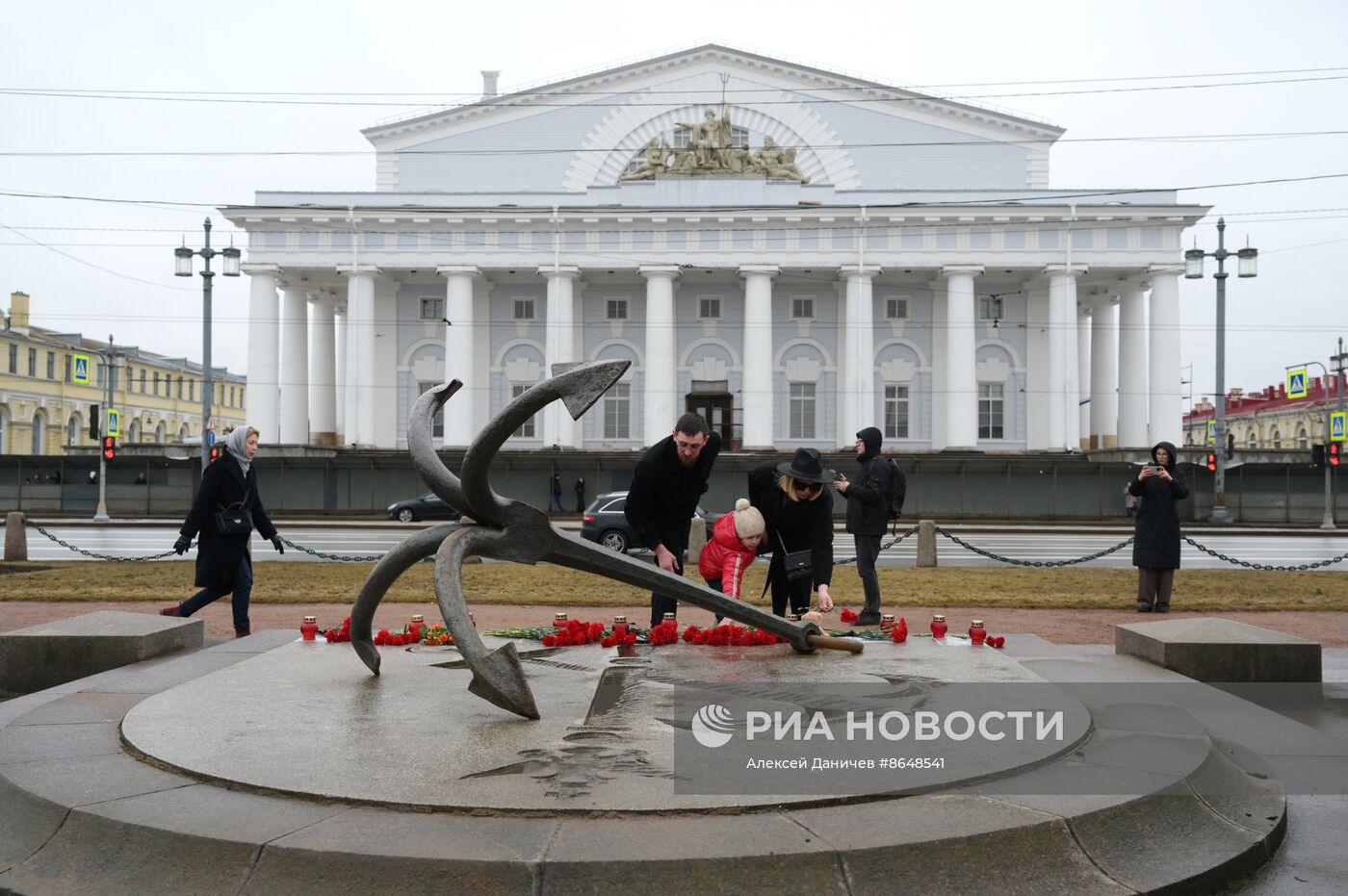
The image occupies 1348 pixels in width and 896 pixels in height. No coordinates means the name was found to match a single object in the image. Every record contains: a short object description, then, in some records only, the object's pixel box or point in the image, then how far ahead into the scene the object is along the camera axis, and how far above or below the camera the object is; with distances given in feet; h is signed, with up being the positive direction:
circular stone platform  11.68 -4.29
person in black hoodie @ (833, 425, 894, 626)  33.65 -1.43
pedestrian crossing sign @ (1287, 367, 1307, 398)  130.41 +9.12
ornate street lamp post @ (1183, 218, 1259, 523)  116.57 +13.67
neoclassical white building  152.56 +26.91
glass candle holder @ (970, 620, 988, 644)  26.14 -4.31
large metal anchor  16.98 -1.58
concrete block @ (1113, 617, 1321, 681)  24.47 -4.57
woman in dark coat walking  30.81 -2.36
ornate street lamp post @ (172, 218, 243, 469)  113.50 +19.49
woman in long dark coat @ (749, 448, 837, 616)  26.04 -1.55
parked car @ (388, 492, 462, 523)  112.06 -5.66
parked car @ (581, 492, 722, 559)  71.67 -4.82
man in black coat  24.80 -0.83
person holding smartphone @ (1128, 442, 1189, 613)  40.40 -2.66
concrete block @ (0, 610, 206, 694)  24.40 -4.51
